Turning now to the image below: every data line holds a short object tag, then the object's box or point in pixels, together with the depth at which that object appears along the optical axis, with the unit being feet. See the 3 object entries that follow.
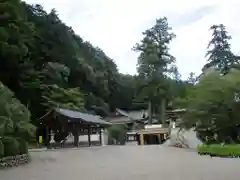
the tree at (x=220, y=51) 94.80
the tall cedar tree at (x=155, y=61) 96.27
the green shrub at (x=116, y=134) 86.16
